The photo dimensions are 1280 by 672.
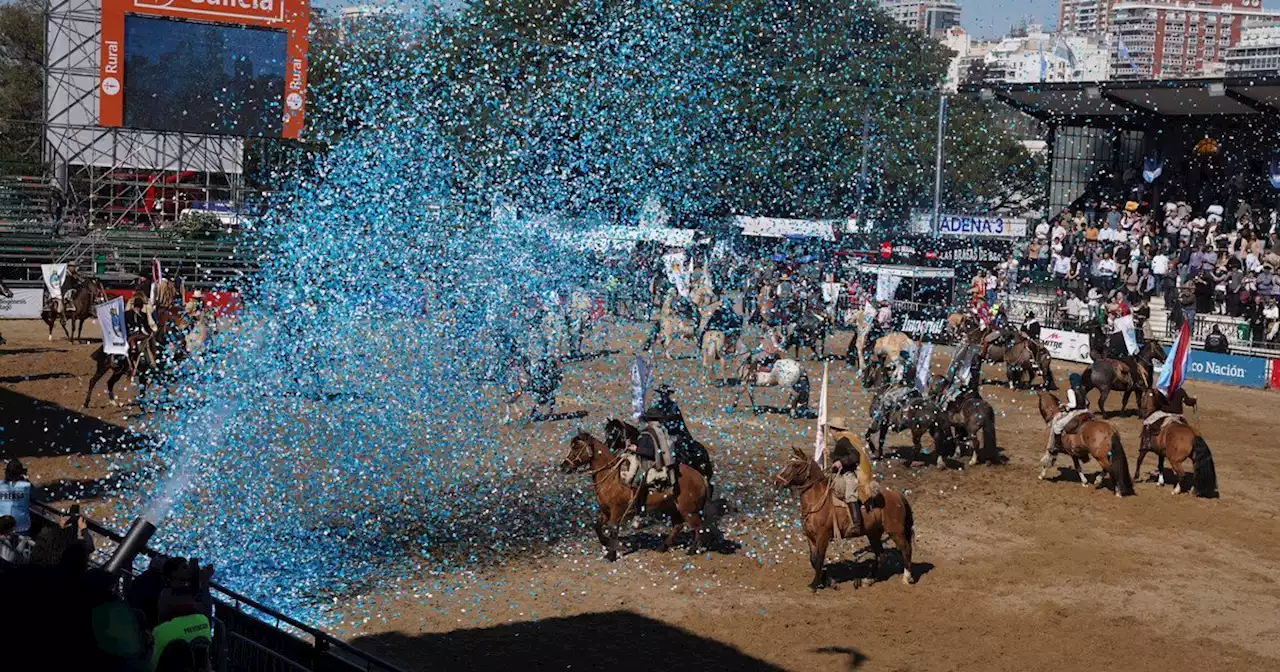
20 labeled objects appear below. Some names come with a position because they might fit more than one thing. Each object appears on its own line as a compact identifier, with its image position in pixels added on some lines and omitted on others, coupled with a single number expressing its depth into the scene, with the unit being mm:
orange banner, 36375
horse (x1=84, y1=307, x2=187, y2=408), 22188
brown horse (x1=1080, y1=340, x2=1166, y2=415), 25203
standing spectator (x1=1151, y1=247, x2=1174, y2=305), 37188
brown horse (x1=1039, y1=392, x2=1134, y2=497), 18719
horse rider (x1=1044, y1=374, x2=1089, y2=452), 19234
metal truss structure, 41312
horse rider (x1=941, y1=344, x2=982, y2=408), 21484
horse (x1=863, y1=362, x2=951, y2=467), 20406
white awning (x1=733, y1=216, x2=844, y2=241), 43625
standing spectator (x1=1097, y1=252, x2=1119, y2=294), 37509
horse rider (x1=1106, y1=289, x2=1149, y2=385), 25438
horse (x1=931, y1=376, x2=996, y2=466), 20578
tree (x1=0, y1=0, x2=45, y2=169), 60500
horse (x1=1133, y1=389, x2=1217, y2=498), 18766
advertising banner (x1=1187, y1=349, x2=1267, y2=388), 31047
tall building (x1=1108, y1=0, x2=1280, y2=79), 179850
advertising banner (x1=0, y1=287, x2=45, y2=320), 34781
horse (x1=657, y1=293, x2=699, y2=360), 30047
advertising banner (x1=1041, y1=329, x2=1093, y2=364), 34031
